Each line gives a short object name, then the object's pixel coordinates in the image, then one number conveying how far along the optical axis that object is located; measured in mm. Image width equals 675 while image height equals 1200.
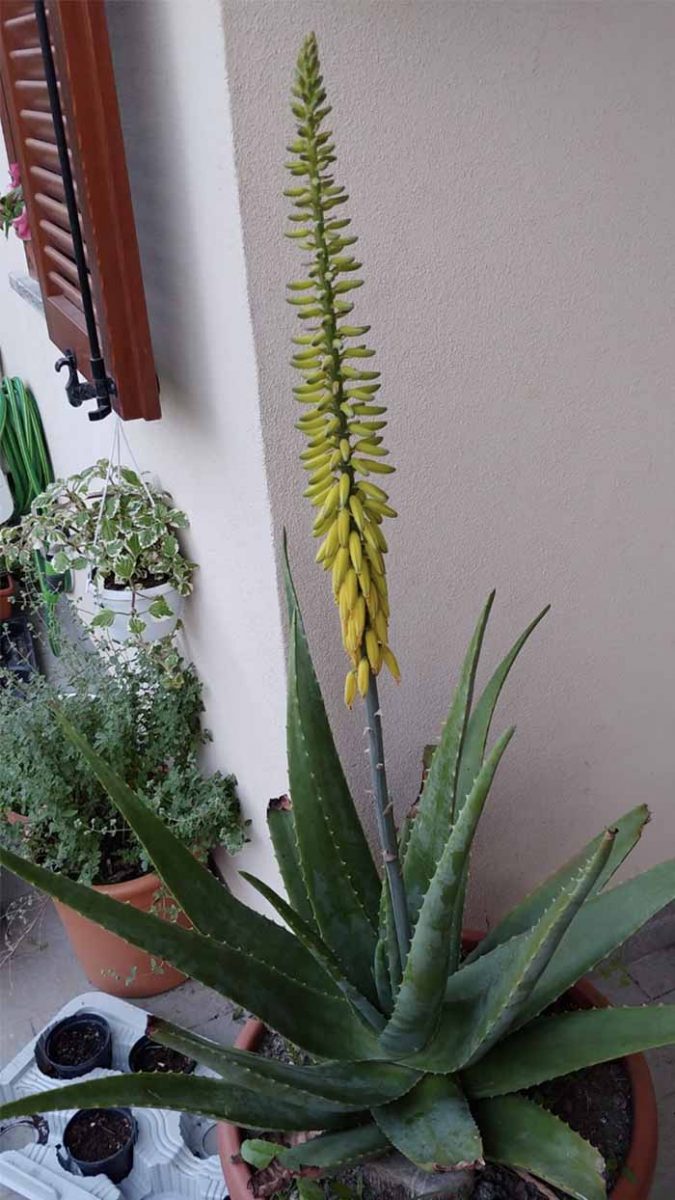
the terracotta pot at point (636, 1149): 1282
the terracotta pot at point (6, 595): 3588
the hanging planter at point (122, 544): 1854
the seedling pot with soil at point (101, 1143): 1675
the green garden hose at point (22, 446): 3465
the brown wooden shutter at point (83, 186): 1326
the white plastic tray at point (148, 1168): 1662
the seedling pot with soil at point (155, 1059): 1861
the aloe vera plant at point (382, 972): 1067
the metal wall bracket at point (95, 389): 1578
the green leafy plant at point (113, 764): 1950
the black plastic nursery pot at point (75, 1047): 1852
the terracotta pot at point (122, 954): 1976
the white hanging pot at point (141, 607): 1929
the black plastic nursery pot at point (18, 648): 3357
